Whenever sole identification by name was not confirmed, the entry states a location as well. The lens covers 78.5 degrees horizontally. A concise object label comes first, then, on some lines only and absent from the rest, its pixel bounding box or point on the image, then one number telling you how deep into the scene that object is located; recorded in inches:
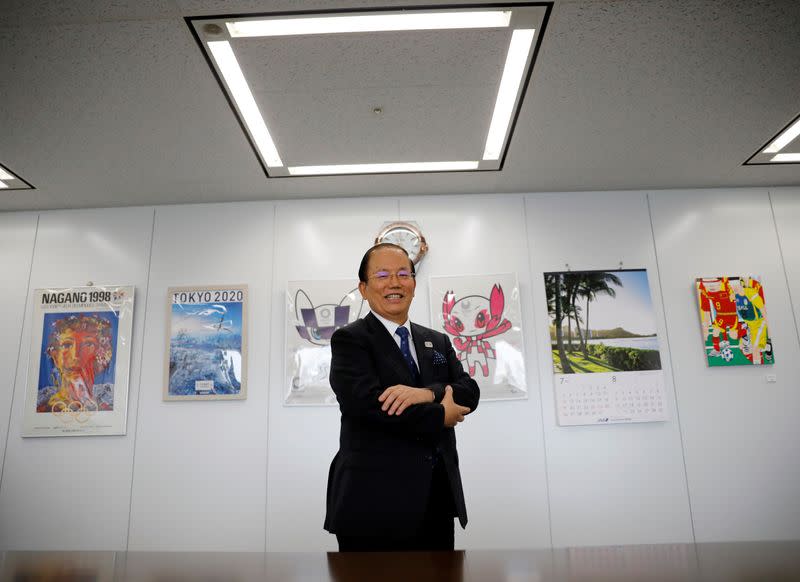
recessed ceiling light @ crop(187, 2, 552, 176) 83.6
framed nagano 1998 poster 141.9
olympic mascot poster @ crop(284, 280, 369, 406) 140.6
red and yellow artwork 144.1
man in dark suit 55.3
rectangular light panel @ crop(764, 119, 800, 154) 122.5
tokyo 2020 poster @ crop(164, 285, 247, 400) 141.9
